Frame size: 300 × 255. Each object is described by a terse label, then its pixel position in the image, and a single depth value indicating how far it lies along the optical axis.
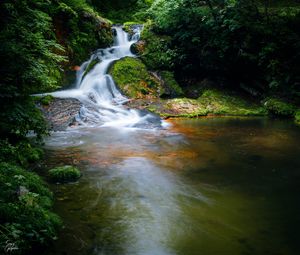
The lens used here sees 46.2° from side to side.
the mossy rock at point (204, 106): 15.31
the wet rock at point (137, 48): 19.64
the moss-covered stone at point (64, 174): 7.48
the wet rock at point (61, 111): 12.44
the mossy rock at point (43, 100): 13.63
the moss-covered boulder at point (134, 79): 17.36
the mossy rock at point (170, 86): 17.92
